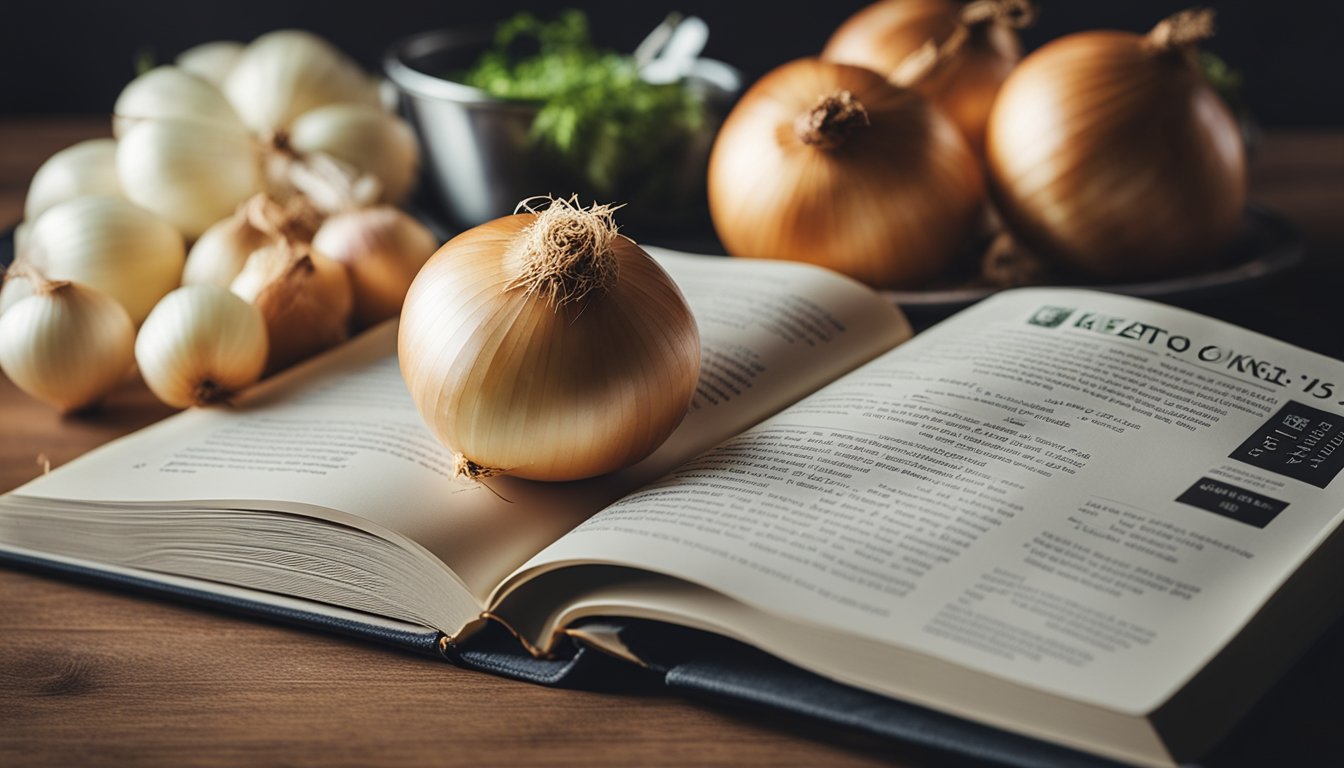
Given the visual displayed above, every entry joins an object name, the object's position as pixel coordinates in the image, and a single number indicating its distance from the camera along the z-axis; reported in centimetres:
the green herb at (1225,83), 99
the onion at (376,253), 81
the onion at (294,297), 73
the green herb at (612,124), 97
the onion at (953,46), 89
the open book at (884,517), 43
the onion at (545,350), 53
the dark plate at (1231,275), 78
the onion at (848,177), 78
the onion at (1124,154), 78
